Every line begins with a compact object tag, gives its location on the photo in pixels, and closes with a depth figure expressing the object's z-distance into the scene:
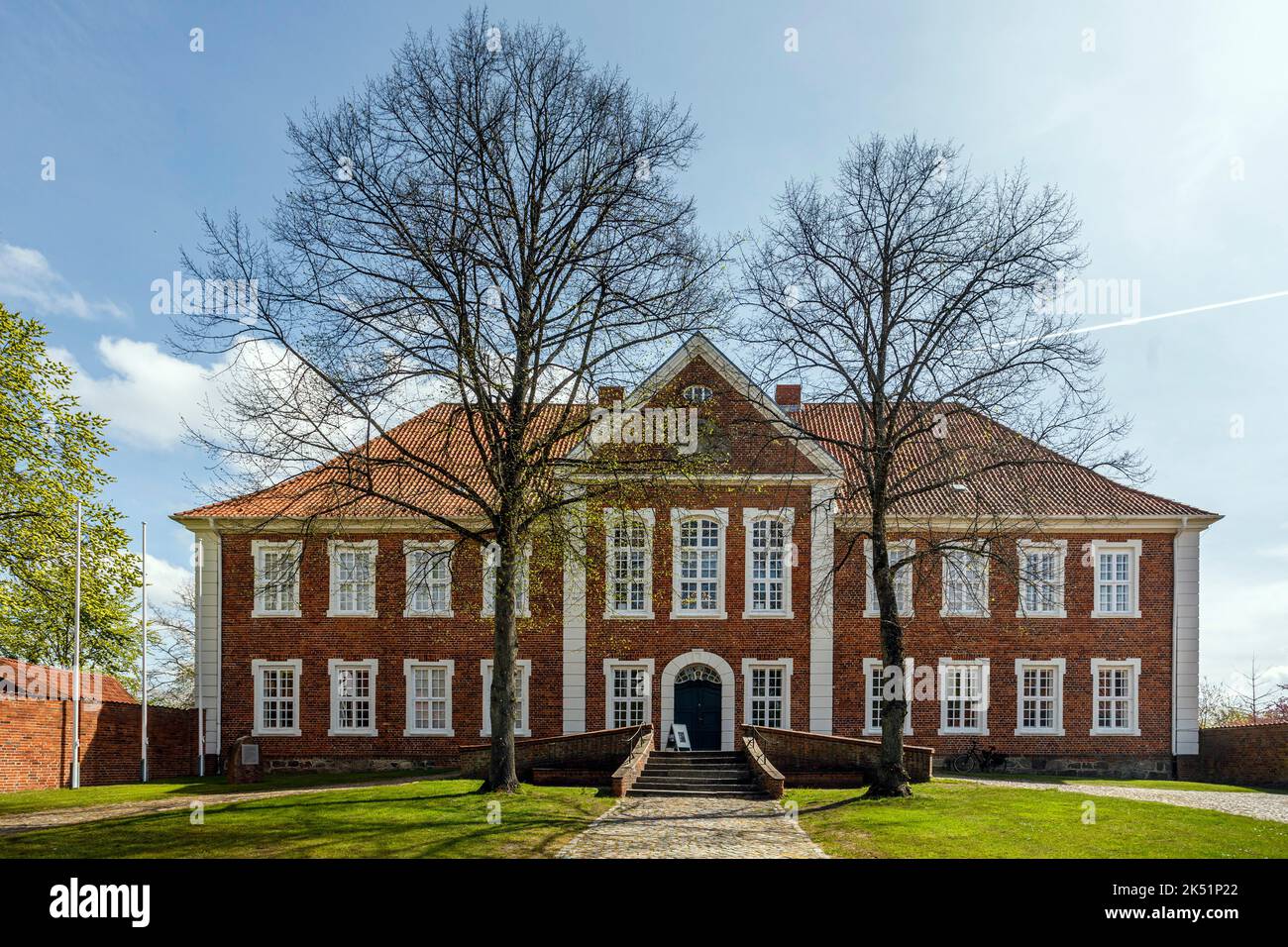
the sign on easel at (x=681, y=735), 27.34
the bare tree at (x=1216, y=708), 45.81
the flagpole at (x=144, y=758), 26.58
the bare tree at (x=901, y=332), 19.83
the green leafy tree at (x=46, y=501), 26.11
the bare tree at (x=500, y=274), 18.95
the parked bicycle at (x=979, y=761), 28.22
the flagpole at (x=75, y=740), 24.53
